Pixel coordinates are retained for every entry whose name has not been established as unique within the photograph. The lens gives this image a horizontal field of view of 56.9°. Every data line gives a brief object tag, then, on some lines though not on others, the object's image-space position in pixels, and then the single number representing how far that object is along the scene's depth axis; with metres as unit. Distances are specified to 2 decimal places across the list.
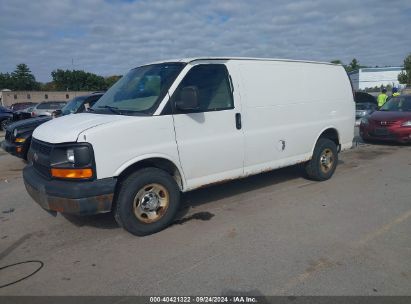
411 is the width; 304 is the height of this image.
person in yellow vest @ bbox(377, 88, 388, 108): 16.33
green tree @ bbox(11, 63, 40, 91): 97.81
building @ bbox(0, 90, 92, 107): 65.06
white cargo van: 4.19
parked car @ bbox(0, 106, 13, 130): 20.00
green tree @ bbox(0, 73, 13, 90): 96.69
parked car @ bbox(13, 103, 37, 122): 19.70
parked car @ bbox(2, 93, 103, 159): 8.76
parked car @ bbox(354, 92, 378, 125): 16.14
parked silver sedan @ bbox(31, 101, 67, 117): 22.36
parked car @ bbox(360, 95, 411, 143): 10.86
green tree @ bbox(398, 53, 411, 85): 64.12
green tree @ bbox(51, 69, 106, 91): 101.31
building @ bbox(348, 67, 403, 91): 92.56
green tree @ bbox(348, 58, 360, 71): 119.47
